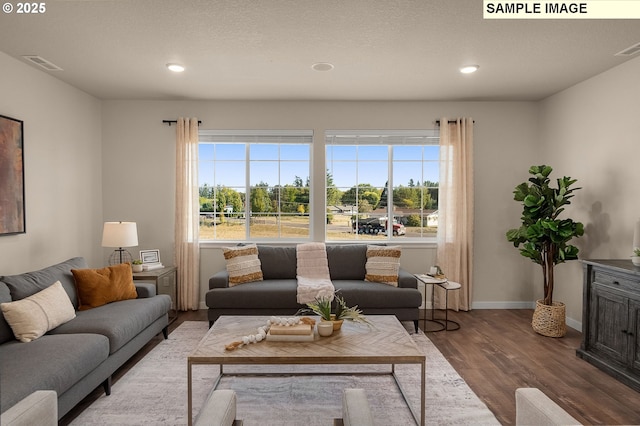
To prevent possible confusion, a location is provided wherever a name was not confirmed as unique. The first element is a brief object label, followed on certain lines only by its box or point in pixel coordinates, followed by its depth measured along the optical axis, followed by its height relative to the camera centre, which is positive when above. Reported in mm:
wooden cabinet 2971 -939
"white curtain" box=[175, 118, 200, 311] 4965 -86
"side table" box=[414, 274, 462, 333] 4258 -1043
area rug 2479 -1374
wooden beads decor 2523 -889
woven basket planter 4059 -1216
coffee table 2352 -933
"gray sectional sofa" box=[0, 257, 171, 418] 2131 -924
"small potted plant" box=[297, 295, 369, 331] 2814 -800
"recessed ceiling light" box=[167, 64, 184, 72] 3715 +1376
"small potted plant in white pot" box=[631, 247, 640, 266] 3175 -418
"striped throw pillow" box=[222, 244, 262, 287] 4395 -683
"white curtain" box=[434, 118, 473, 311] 4996 -17
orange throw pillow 3422 -734
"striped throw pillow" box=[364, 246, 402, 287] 4430 -690
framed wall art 3406 +272
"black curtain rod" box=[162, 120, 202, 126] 5024 +1127
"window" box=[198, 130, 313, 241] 5258 +243
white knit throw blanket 4427 -721
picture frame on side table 4727 -623
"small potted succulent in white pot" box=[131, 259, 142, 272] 4386 -687
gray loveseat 4086 -982
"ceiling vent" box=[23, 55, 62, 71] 3506 +1379
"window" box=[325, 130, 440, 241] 5215 +300
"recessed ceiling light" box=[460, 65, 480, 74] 3733 +1374
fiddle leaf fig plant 3938 -208
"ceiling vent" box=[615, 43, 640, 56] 3245 +1373
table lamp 4211 -317
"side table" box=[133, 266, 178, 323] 4242 -913
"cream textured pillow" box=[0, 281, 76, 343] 2621 -769
